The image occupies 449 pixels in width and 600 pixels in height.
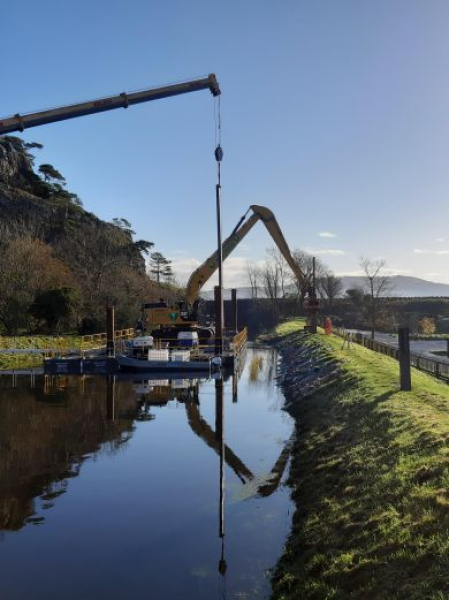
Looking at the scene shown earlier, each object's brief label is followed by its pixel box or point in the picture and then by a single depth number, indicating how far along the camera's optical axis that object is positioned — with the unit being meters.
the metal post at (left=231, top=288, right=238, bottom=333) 54.58
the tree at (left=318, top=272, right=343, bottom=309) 91.89
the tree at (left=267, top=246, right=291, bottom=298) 93.11
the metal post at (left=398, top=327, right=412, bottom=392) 15.38
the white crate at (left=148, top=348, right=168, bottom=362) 31.06
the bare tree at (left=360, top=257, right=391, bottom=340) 54.09
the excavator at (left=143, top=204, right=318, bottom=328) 38.12
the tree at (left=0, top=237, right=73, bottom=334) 40.31
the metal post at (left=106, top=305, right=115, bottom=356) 32.09
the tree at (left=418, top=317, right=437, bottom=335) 64.30
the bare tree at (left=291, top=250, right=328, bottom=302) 95.25
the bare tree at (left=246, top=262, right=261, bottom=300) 111.62
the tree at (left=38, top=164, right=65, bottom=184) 86.62
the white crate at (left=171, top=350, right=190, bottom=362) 31.05
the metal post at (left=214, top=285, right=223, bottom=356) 31.90
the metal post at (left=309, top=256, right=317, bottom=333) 43.10
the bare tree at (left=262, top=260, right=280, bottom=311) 95.99
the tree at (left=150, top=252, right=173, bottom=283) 98.56
